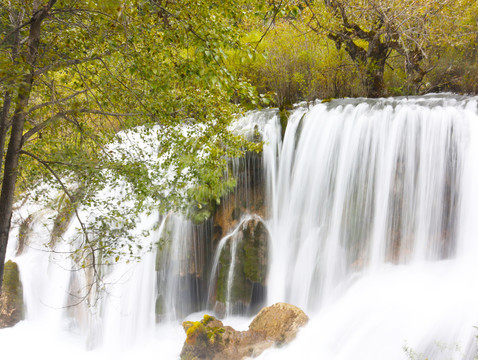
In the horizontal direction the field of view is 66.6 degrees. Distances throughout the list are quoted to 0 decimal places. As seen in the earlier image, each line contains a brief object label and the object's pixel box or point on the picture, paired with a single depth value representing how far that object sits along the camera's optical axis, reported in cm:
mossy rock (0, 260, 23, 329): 1012
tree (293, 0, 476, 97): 966
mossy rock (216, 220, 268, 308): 905
